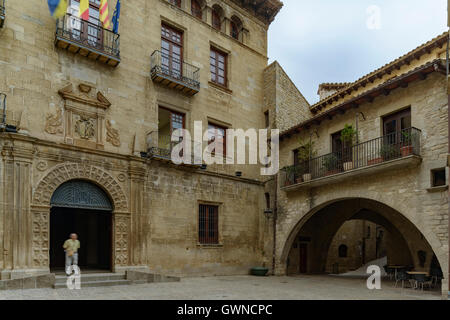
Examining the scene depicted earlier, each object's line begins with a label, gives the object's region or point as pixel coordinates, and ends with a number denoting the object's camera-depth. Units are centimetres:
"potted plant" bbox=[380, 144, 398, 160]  1261
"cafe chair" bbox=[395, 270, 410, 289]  1352
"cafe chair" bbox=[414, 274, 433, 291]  1259
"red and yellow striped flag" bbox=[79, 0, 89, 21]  1280
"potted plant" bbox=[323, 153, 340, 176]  1494
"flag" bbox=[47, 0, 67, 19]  1210
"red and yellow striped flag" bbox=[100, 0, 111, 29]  1309
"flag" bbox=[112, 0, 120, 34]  1347
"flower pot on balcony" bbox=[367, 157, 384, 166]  1300
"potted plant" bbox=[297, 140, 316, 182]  1658
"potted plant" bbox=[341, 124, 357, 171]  1452
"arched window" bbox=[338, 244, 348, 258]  2436
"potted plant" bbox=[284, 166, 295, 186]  1703
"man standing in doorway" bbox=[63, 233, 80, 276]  1178
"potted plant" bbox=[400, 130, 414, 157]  1197
